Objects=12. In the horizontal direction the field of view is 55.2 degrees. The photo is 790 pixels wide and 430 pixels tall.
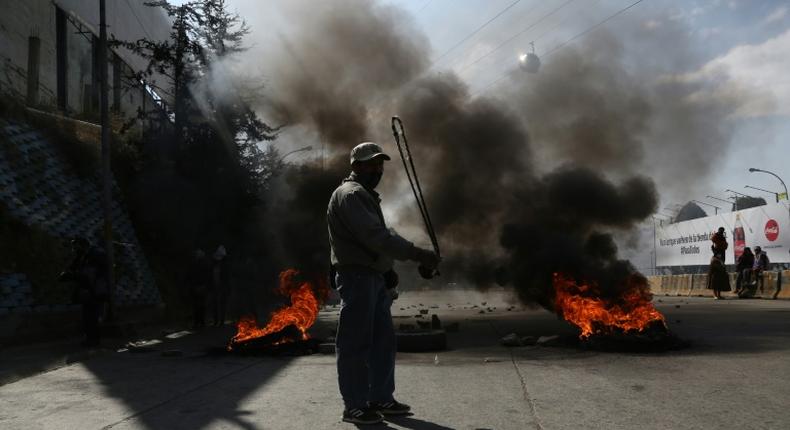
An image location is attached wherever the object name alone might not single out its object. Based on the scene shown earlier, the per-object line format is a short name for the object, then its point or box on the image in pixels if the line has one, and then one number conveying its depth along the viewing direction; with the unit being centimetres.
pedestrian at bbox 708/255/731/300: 2217
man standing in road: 432
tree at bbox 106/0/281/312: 2038
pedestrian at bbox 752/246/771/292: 2188
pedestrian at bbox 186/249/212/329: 1461
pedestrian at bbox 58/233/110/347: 1044
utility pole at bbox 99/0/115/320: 1283
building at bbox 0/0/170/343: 1170
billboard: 3403
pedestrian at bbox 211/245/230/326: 1530
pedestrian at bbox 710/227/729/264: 2072
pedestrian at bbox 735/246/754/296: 2211
